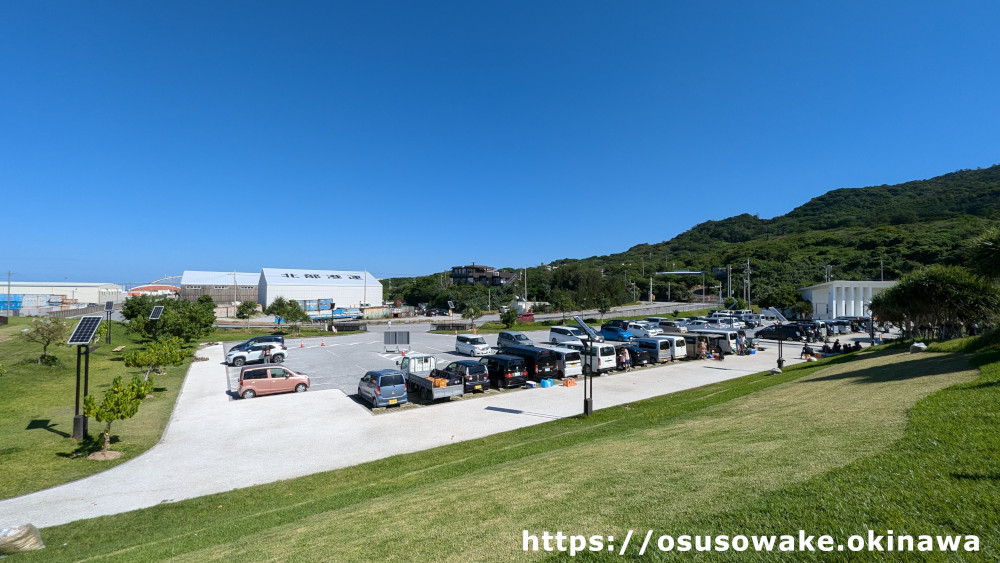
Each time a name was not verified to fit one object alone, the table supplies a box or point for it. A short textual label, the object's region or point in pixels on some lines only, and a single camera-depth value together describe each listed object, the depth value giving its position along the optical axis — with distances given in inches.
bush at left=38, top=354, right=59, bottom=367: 916.5
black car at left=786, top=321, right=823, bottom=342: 1526.1
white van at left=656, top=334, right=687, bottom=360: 1107.3
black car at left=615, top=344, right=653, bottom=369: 1031.0
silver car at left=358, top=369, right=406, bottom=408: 674.2
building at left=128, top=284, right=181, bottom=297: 3838.8
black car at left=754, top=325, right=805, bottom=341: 1569.9
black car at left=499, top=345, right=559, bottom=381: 866.1
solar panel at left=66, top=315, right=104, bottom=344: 548.9
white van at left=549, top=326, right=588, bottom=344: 1362.0
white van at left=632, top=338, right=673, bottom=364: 1081.4
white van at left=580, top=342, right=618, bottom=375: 951.0
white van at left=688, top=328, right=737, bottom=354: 1211.2
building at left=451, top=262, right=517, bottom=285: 5103.3
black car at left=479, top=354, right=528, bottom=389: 810.2
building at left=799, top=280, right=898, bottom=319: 2273.6
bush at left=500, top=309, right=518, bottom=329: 1910.7
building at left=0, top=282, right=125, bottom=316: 2928.2
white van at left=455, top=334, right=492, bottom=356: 1217.4
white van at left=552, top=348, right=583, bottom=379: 896.3
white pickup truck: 716.0
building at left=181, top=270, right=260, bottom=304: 3107.8
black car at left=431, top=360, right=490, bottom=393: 750.5
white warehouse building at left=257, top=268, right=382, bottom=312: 2918.3
